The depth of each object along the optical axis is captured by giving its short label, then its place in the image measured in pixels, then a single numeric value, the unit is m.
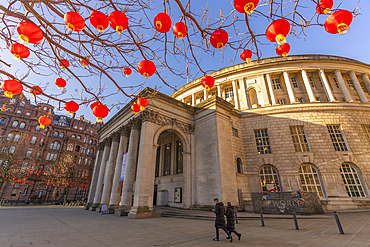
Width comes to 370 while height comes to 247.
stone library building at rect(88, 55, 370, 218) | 16.25
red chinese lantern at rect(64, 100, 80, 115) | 4.89
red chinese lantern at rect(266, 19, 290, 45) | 3.52
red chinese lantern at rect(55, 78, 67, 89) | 5.15
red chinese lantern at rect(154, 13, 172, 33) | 3.54
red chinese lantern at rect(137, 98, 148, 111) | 5.36
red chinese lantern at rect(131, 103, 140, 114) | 5.69
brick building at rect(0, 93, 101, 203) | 41.19
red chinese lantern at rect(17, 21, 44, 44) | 3.12
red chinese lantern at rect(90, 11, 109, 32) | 3.38
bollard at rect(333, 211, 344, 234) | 6.67
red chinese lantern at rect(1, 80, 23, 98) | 4.05
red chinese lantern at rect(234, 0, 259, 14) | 3.07
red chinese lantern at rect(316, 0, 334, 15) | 3.27
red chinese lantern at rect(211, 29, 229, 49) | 3.84
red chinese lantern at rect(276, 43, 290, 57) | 4.26
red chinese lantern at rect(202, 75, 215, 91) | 5.04
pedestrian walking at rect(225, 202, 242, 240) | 6.40
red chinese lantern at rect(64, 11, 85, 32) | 3.20
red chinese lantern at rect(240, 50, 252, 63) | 4.88
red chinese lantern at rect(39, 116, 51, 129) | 5.41
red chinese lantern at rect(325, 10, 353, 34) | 3.31
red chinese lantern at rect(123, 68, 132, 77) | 5.59
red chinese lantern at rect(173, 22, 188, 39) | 3.83
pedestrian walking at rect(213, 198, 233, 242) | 6.35
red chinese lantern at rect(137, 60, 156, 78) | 4.40
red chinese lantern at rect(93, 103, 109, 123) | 4.79
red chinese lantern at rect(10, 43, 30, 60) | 3.66
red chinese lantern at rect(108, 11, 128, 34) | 3.33
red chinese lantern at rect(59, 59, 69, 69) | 4.78
